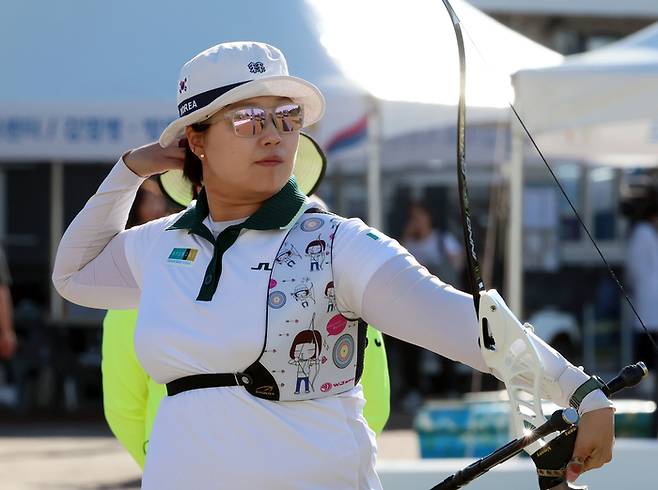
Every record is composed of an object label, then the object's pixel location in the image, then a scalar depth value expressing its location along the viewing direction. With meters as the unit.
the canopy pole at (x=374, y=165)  17.27
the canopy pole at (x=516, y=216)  15.74
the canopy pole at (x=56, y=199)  25.50
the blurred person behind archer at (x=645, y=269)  20.05
